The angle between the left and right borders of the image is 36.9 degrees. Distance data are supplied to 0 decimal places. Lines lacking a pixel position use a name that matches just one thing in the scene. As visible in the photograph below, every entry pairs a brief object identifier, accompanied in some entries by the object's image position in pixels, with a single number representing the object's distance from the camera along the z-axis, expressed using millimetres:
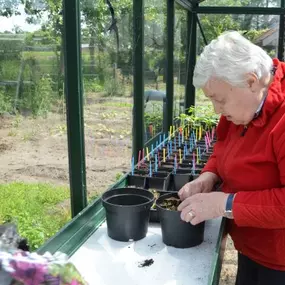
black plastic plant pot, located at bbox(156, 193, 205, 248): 1636
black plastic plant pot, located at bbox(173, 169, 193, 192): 2525
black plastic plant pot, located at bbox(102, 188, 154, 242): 1670
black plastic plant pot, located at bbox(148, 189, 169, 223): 1939
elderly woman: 1382
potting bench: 1445
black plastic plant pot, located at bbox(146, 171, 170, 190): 2428
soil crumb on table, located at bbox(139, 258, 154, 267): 1534
